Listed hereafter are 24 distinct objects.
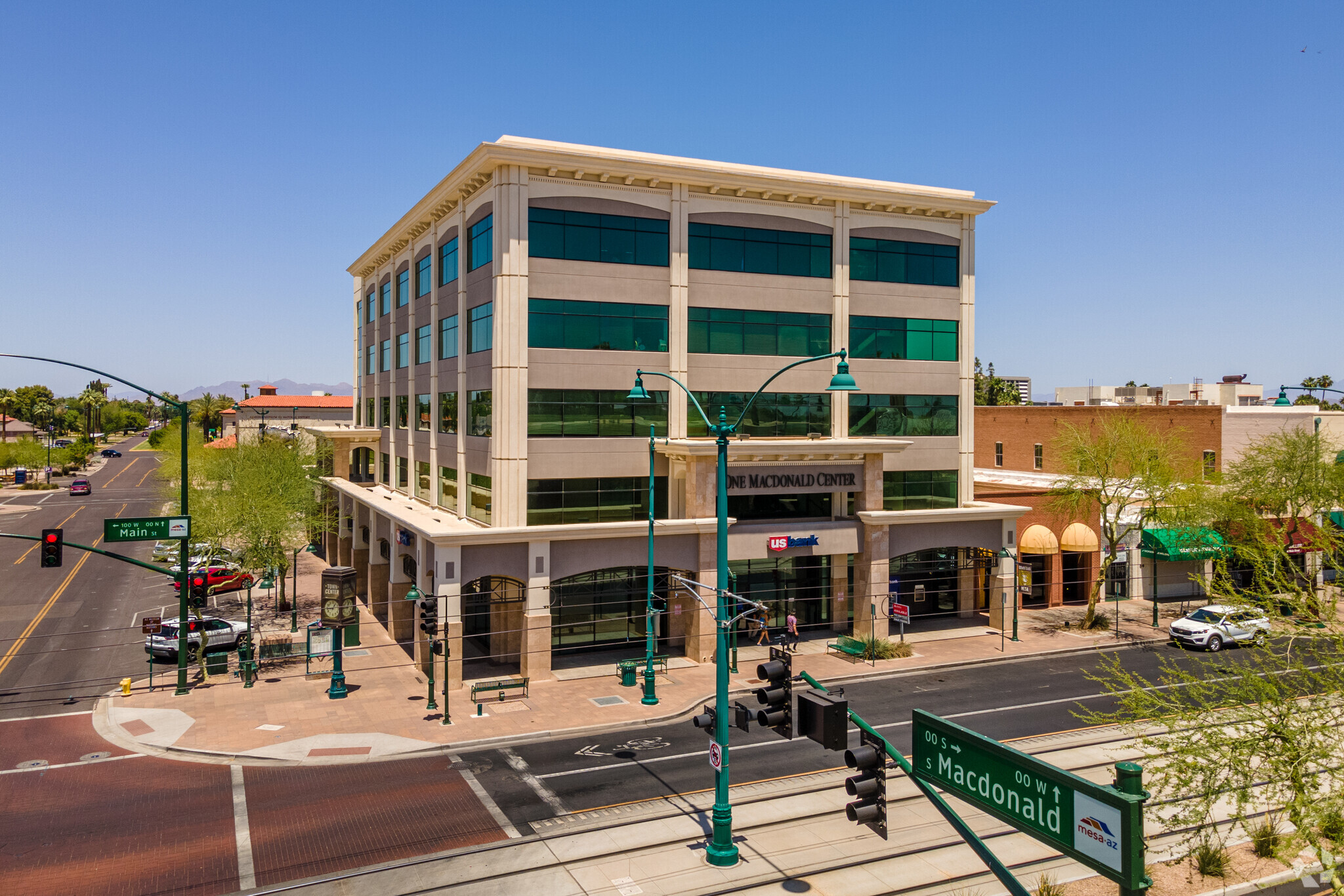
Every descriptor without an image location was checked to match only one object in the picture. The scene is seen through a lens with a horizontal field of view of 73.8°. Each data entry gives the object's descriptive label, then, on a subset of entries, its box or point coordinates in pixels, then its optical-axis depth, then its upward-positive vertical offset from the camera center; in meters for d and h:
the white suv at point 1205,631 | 36.62 -7.82
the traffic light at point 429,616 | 28.91 -5.76
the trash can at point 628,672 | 31.77 -8.26
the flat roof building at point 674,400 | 33.16 +1.67
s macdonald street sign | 8.49 -3.71
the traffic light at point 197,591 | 34.09 -6.18
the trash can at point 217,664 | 32.09 -8.24
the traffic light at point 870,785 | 11.34 -4.46
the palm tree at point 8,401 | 165.34 +6.79
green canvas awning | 40.81 -4.92
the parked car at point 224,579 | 47.81 -7.63
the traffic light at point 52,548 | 28.98 -3.65
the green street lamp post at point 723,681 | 17.56 -4.97
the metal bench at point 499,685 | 29.70 -8.28
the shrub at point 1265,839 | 16.86 -7.55
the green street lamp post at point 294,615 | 40.03 -8.19
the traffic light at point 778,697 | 15.26 -4.41
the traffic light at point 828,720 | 13.41 -4.23
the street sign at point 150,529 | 28.94 -3.00
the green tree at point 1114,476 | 40.16 -1.53
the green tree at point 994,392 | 97.00 +5.62
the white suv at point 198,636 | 33.66 -7.85
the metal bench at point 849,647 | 35.44 -8.31
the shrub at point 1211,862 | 16.48 -7.77
